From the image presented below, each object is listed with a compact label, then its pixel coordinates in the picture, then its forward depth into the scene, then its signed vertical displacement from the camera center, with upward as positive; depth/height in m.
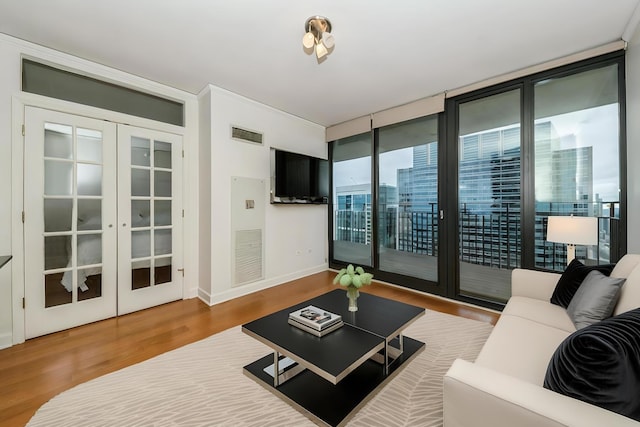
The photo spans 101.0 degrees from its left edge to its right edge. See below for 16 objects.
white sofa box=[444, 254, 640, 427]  0.80 -0.66
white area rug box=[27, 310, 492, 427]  1.45 -1.12
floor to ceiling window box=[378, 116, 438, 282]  3.52 +0.21
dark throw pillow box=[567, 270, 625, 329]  1.43 -0.49
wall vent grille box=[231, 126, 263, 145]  3.34 +1.02
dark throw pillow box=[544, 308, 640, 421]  0.80 -0.49
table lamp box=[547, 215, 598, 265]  2.03 -0.14
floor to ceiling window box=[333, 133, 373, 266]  4.30 +0.22
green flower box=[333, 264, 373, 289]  1.87 -0.47
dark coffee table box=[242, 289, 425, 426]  1.41 -0.76
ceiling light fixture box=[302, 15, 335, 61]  1.92 +1.39
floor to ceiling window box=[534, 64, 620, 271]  2.37 +0.53
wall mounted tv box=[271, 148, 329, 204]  3.69 +0.52
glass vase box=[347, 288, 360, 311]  1.93 -0.62
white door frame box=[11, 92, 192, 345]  2.24 +0.11
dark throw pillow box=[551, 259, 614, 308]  1.81 -0.48
